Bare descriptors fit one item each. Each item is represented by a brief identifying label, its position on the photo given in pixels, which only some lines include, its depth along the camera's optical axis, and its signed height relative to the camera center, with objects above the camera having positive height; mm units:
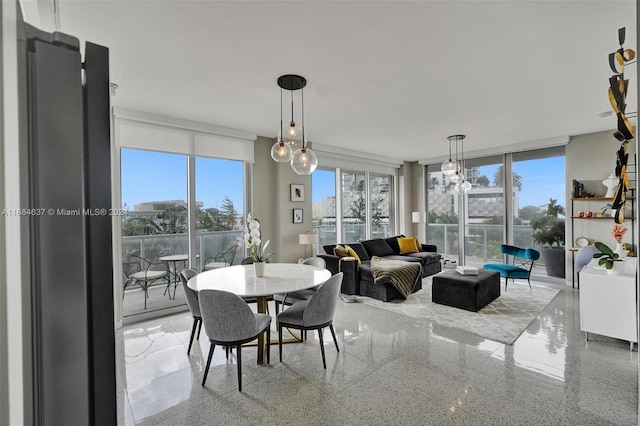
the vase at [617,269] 2971 -624
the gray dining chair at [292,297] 3244 -963
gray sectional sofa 4605 -971
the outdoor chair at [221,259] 4500 -753
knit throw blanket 4457 -1003
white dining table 2498 -658
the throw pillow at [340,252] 5180 -733
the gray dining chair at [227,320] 2223 -843
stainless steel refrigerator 430 -34
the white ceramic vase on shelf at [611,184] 4523 +368
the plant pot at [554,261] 5430 -984
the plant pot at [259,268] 2965 -577
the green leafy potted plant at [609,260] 2960 -532
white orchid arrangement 2900 -292
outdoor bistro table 4156 -693
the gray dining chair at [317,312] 2574 -923
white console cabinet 2838 -958
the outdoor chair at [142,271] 3879 -807
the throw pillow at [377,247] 6086 -789
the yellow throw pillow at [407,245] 6500 -793
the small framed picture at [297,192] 5207 +337
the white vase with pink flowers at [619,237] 3066 -308
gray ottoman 4000 -1142
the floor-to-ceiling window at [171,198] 3760 +203
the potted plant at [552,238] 5457 -565
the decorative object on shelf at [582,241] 4965 -570
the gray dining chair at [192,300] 2691 -817
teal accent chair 4773 -975
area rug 3377 -1384
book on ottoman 4355 -918
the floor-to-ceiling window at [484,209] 6262 -3
